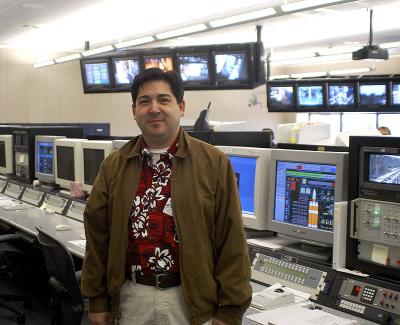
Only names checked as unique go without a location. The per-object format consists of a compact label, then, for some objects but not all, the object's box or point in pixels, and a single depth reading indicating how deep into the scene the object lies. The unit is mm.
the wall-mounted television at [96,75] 7256
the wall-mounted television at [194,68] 6309
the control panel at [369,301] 1820
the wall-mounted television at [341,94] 6797
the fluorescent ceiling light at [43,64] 9656
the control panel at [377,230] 1963
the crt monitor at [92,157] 3773
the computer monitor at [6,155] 5426
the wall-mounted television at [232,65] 6051
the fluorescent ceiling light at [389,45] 7843
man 1658
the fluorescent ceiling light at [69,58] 8621
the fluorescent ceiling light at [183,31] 6043
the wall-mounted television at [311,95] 7113
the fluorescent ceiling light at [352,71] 11097
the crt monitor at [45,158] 4613
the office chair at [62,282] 2582
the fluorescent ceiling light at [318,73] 11853
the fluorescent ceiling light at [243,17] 5043
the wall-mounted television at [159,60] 6492
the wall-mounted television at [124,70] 6883
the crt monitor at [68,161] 4109
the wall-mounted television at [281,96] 7480
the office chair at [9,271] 3816
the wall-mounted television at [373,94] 6492
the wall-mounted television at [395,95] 6375
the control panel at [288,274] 2117
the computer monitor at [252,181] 2557
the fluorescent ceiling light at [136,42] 7177
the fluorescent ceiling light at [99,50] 7889
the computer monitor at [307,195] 2223
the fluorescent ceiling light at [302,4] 4578
